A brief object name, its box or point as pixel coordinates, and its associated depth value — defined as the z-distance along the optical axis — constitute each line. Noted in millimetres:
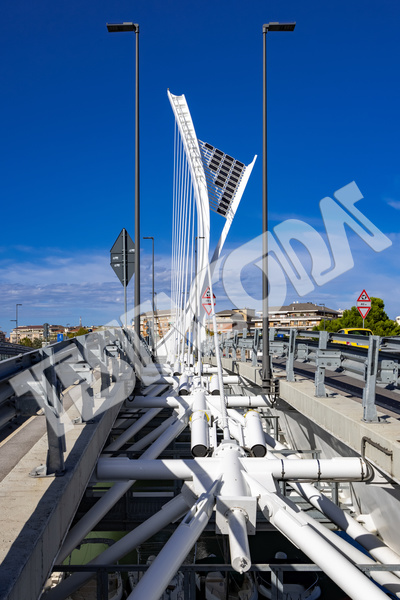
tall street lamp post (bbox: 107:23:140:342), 13148
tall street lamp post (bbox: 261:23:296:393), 11477
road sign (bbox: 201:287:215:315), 21484
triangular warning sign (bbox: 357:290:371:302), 21508
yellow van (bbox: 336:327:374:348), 28484
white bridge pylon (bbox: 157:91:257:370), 22906
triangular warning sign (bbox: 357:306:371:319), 21312
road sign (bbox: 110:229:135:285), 11320
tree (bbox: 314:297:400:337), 54556
